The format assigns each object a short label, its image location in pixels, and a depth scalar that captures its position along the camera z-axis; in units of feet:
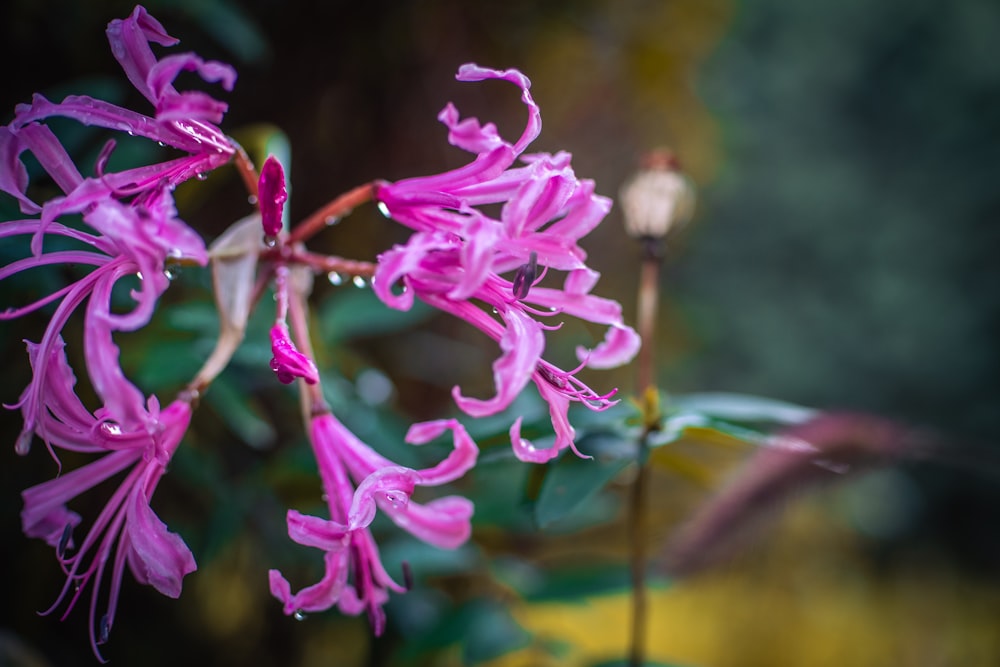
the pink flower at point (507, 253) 1.03
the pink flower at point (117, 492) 1.05
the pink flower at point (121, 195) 0.91
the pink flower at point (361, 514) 1.08
